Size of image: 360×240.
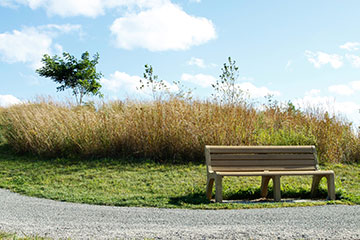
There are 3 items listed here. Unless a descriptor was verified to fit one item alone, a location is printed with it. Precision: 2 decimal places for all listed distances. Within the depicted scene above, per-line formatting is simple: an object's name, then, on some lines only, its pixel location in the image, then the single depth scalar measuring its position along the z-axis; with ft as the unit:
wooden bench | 19.24
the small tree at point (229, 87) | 32.47
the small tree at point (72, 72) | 73.87
